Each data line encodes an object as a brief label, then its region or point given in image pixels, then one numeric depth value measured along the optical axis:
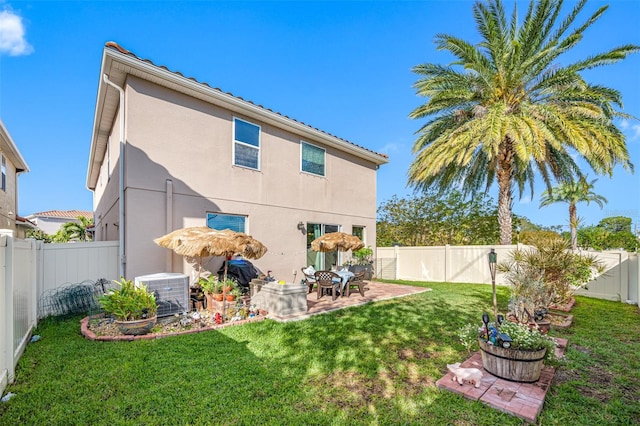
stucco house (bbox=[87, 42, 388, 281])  7.61
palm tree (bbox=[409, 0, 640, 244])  10.71
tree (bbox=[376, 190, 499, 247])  20.36
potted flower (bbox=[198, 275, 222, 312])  7.28
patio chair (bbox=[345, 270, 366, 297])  9.79
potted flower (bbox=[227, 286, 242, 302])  7.25
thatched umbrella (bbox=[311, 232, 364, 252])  10.56
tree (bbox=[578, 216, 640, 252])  23.07
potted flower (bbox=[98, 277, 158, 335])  5.65
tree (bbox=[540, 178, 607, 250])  27.58
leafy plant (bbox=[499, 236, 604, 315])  6.62
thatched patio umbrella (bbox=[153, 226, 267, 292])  6.79
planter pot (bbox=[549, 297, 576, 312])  7.98
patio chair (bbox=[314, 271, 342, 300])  9.29
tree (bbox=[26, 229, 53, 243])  21.17
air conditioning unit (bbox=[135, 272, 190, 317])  6.62
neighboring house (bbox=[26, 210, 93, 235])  28.89
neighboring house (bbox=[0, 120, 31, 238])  12.33
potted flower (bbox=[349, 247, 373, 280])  13.55
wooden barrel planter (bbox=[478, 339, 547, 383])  3.85
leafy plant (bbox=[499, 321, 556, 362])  4.00
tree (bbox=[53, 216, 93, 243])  24.20
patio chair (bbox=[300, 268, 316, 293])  10.55
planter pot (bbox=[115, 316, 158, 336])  5.61
